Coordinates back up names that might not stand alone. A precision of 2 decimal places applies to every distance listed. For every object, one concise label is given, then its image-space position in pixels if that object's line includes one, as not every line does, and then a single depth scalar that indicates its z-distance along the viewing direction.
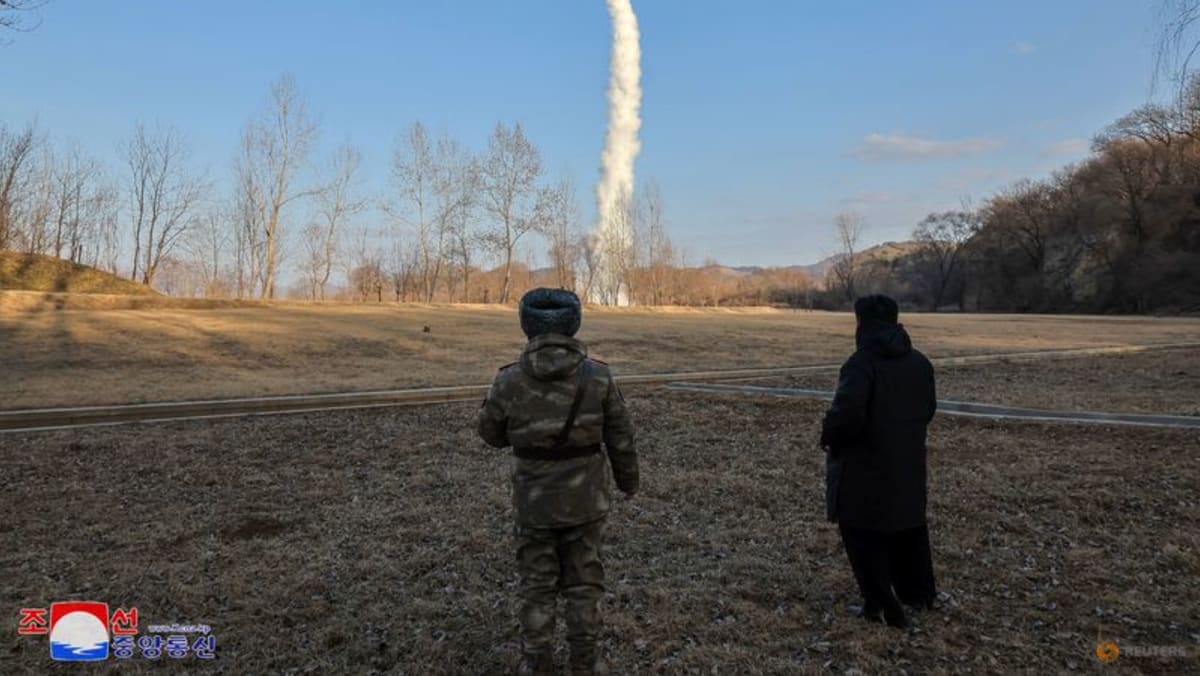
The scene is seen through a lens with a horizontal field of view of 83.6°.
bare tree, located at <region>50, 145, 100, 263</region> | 42.97
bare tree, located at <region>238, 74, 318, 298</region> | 38.34
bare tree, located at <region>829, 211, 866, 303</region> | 90.50
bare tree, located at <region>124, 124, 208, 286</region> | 40.25
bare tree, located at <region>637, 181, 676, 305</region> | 65.50
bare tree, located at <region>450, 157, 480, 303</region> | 44.94
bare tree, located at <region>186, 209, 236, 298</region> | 50.33
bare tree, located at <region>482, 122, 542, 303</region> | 44.69
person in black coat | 3.61
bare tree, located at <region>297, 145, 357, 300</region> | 44.81
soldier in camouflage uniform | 3.16
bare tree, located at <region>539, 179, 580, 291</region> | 53.78
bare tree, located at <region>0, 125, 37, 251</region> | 38.47
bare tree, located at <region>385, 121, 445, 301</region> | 44.25
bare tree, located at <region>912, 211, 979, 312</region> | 92.31
